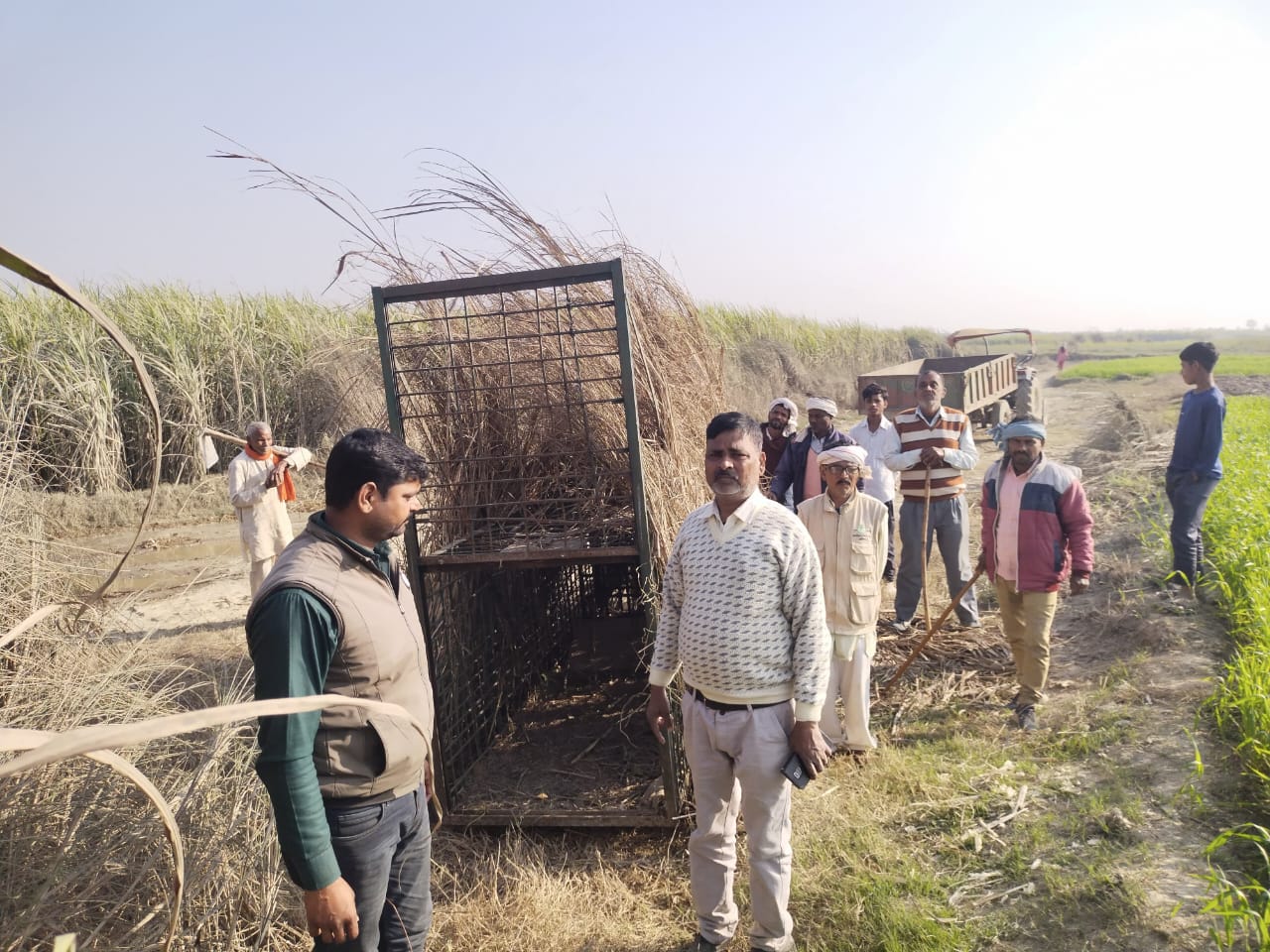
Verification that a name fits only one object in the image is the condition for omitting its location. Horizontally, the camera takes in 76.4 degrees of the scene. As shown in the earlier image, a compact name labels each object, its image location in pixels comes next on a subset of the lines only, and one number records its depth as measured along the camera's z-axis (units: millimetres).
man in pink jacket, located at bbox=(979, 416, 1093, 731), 4434
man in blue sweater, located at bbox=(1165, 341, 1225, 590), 5863
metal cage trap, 3566
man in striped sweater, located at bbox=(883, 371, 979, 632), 5855
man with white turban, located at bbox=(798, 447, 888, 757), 4094
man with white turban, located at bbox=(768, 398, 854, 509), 5496
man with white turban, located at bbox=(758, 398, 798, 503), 6133
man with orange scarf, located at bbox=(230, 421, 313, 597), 6480
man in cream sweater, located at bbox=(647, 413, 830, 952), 2688
